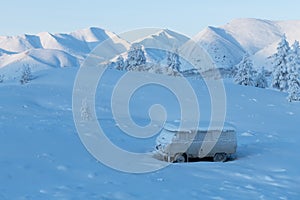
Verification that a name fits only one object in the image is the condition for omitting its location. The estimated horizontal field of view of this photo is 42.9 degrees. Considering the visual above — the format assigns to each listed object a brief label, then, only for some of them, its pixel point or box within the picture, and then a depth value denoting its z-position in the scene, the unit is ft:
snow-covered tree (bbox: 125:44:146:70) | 223.71
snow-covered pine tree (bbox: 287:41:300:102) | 149.69
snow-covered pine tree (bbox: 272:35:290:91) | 193.98
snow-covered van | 58.13
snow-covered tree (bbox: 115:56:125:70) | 240.12
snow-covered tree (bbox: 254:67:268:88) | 223.92
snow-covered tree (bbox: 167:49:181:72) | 235.40
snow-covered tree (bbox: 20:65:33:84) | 161.04
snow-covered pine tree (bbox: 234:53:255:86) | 211.20
